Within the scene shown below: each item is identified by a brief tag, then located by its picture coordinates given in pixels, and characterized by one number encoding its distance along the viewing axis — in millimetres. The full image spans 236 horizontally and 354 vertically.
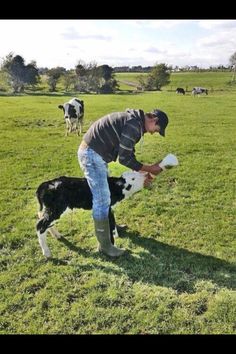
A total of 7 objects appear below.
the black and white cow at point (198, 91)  45188
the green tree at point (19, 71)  53500
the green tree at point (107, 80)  52688
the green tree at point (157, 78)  62875
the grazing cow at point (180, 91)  49000
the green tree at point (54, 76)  54750
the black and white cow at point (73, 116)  16844
